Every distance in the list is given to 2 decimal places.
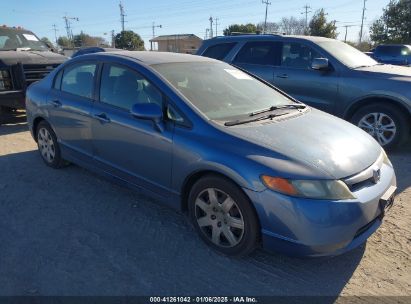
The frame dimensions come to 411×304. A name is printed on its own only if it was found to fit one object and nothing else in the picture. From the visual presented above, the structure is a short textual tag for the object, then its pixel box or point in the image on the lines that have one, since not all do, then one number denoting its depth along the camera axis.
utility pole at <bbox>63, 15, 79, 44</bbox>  81.12
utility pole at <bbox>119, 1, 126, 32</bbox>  67.19
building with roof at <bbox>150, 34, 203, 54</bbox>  67.94
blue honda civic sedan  2.67
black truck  7.65
